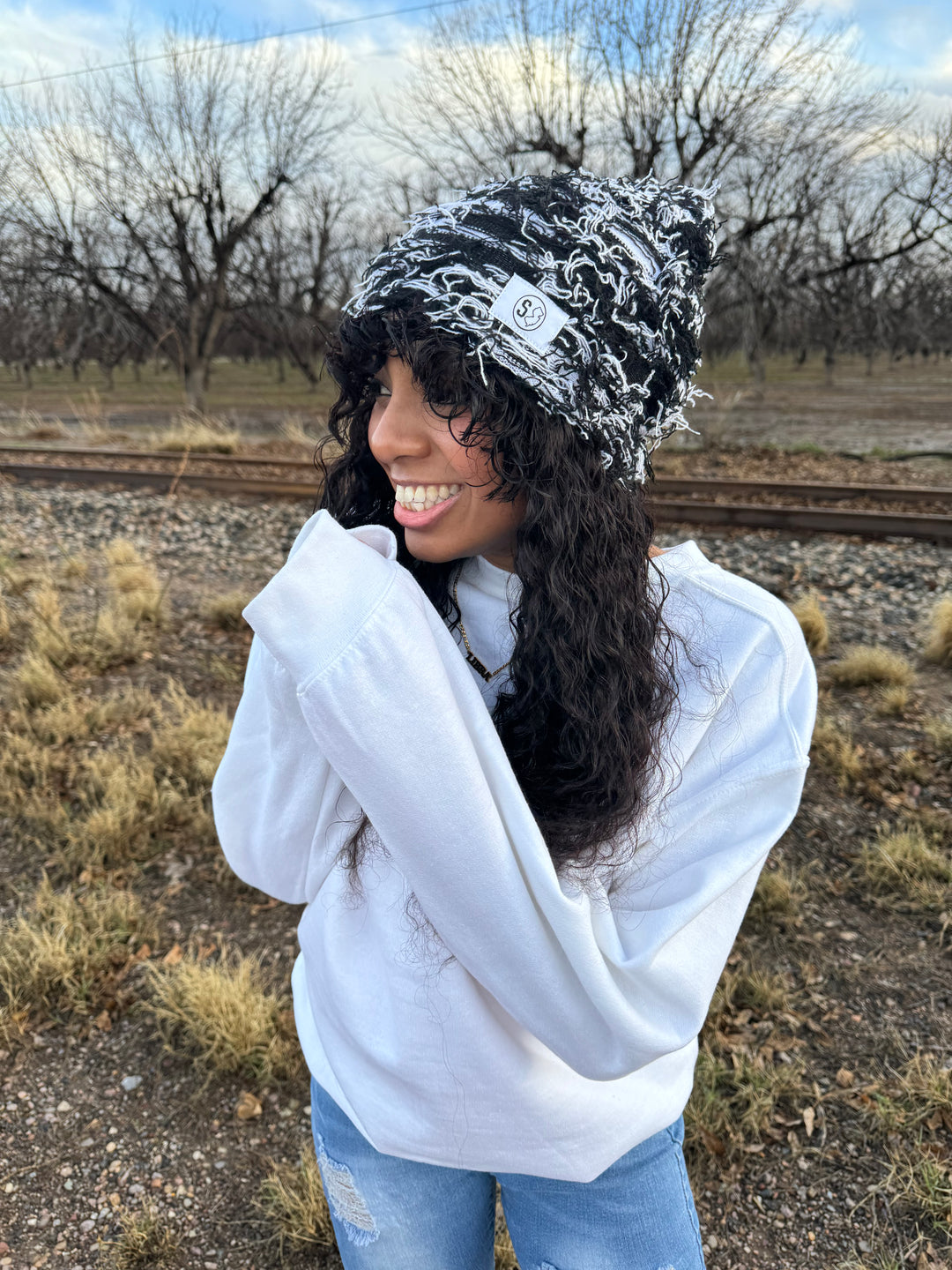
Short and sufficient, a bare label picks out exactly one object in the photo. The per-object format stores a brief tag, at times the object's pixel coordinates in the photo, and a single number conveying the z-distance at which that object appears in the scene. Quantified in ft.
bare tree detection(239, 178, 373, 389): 72.43
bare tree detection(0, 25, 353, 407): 61.82
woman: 3.05
